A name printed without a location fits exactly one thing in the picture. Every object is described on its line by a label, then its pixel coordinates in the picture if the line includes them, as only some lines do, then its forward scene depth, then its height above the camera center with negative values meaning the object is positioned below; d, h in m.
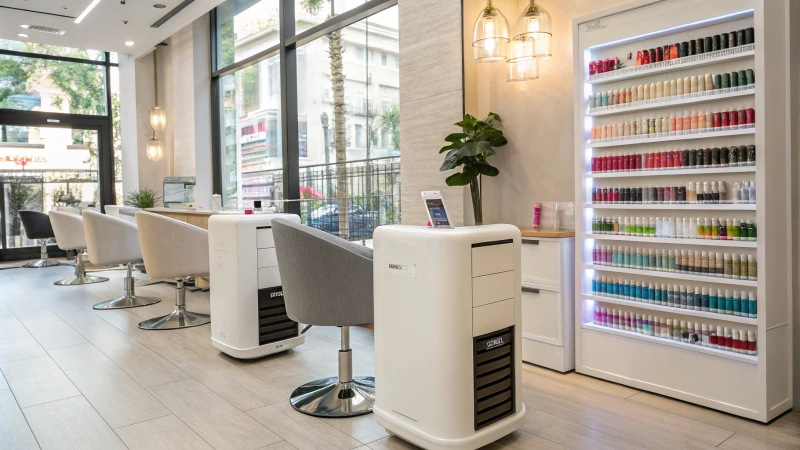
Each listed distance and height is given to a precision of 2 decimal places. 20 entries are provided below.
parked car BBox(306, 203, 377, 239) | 5.33 -0.14
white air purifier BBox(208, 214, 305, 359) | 3.36 -0.50
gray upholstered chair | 2.54 -0.36
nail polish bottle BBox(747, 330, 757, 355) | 2.52 -0.66
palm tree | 5.72 +1.05
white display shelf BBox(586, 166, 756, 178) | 2.53 +0.14
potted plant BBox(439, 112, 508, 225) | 3.48 +0.32
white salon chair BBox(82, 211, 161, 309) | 5.11 -0.28
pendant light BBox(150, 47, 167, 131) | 7.99 +1.32
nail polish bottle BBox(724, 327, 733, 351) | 2.60 -0.66
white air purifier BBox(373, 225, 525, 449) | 2.06 -0.51
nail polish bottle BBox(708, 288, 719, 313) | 2.68 -0.49
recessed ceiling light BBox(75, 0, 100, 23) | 6.37 +2.38
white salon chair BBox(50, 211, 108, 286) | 6.53 -0.22
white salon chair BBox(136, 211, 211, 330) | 4.11 -0.28
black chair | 8.12 -0.21
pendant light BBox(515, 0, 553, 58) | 3.31 +1.04
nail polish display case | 2.48 +0.05
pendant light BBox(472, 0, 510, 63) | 3.38 +1.03
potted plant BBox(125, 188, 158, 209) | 7.39 +0.16
